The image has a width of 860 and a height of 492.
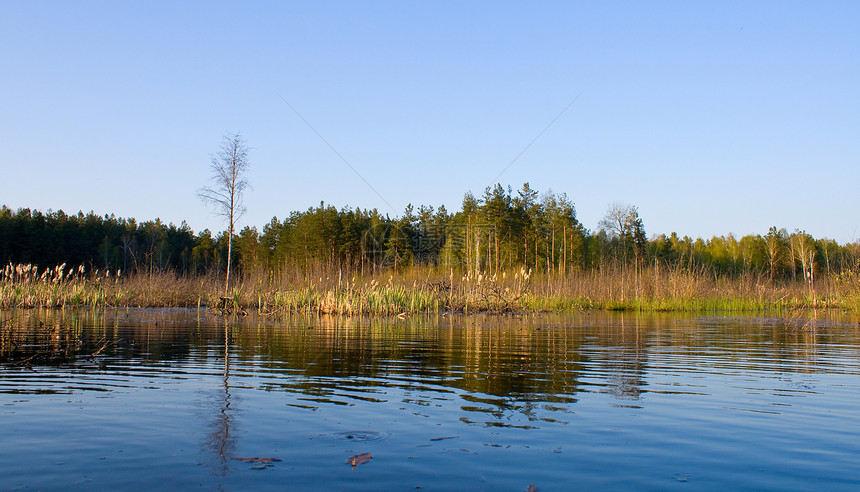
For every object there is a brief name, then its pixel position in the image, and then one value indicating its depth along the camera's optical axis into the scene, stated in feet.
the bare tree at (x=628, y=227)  187.69
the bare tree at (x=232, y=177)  76.69
